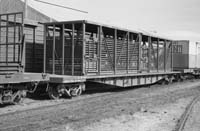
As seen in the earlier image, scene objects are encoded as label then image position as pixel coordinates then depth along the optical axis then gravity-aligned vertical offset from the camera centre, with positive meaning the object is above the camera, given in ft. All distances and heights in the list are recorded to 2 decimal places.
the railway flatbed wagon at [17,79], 27.81 -2.25
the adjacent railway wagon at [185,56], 77.36 +1.06
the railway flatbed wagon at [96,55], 38.65 +0.59
